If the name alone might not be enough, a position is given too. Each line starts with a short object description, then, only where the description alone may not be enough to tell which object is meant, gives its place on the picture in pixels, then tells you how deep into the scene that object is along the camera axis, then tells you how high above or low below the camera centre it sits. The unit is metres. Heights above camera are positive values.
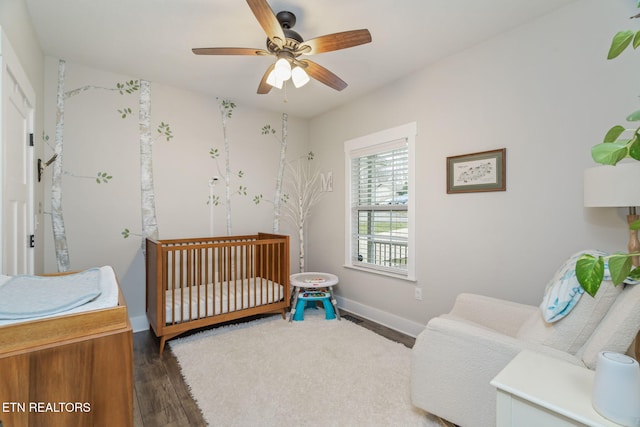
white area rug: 1.68 -1.10
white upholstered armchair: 1.17 -0.60
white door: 1.46 +0.29
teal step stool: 3.10 -0.90
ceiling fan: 1.68 +1.02
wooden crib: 2.52 -0.71
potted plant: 0.70 -0.11
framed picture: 2.21 +0.32
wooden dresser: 0.71 -0.39
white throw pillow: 1.25 -0.46
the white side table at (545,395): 0.91 -0.58
